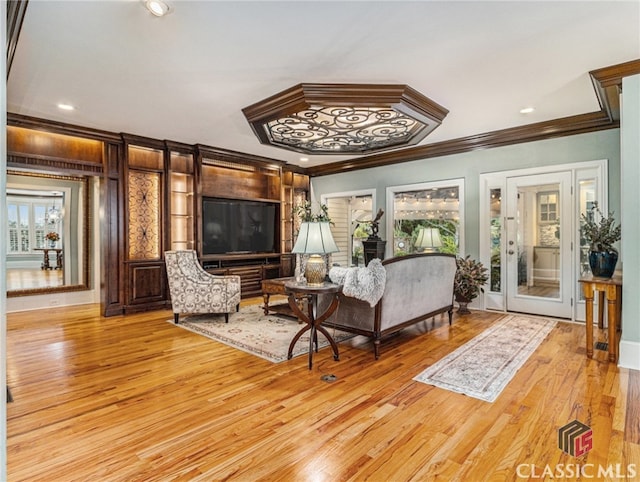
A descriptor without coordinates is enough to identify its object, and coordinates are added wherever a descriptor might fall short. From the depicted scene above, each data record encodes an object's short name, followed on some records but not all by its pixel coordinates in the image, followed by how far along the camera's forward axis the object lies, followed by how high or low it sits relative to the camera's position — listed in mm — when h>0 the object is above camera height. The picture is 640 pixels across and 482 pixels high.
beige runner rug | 2686 -1130
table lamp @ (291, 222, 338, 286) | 3273 -75
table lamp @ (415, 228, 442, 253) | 5639 -52
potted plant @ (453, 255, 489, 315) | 5055 -640
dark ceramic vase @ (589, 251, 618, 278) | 3270 -269
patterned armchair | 4512 -668
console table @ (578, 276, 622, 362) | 3121 -618
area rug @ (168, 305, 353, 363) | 3512 -1094
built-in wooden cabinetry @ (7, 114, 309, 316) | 4742 +761
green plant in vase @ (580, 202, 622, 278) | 3271 -131
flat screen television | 6238 +219
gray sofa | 3326 -663
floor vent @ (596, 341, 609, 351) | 3495 -1125
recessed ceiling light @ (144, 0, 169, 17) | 2246 +1490
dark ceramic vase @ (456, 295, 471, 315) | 5152 -1021
